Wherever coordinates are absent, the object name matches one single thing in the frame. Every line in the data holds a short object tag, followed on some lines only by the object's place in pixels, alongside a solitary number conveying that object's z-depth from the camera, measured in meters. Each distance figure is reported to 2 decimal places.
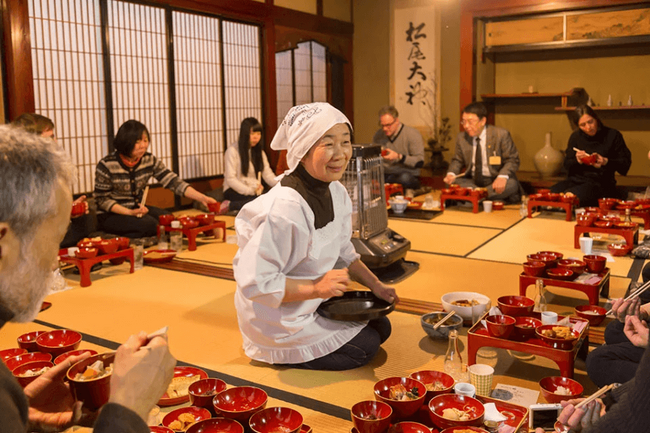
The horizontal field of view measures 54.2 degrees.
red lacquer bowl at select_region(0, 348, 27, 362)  2.68
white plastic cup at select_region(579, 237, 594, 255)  4.46
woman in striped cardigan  4.97
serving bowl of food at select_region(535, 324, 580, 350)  2.49
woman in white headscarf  2.54
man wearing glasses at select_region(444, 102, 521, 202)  6.77
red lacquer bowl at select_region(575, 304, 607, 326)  3.12
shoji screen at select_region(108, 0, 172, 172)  6.39
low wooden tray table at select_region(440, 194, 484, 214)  6.46
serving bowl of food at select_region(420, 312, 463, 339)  3.02
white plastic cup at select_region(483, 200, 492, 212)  6.48
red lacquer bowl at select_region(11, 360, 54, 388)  2.32
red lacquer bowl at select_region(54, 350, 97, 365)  2.56
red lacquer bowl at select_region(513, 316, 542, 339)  2.61
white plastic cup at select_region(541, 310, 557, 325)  2.80
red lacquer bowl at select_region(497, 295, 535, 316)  2.84
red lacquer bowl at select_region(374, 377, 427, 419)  2.09
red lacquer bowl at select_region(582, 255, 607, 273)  3.59
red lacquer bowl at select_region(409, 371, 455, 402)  2.30
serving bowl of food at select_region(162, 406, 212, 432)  2.10
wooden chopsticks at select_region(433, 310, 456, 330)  2.99
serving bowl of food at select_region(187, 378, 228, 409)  2.25
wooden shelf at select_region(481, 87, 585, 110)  7.87
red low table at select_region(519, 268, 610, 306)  3.35
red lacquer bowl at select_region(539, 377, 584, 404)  2.18
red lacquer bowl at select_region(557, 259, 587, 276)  3.56
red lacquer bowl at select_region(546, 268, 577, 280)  3.46
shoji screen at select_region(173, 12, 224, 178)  7.12
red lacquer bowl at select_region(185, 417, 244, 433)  2.03
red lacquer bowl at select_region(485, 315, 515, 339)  2.60
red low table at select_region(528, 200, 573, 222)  5.97
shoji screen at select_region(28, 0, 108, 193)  5.64
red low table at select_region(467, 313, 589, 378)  2.48
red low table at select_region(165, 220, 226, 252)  4.98
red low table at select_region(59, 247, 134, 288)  4.07
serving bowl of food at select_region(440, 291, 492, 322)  3.20
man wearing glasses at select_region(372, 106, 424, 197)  7.25
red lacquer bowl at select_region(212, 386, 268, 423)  2.18
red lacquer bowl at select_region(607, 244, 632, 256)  4.57
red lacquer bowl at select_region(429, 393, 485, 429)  1.97
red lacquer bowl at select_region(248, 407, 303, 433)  2.03
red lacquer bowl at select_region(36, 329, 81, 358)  2.70
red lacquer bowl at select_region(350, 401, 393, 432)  1.96
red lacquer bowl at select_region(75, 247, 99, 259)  4.11
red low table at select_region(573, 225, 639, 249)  4.62
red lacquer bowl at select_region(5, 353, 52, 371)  2.56
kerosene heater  4.01
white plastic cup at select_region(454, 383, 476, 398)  2.19
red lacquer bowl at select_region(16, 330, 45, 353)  2.78
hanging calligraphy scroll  8.95
